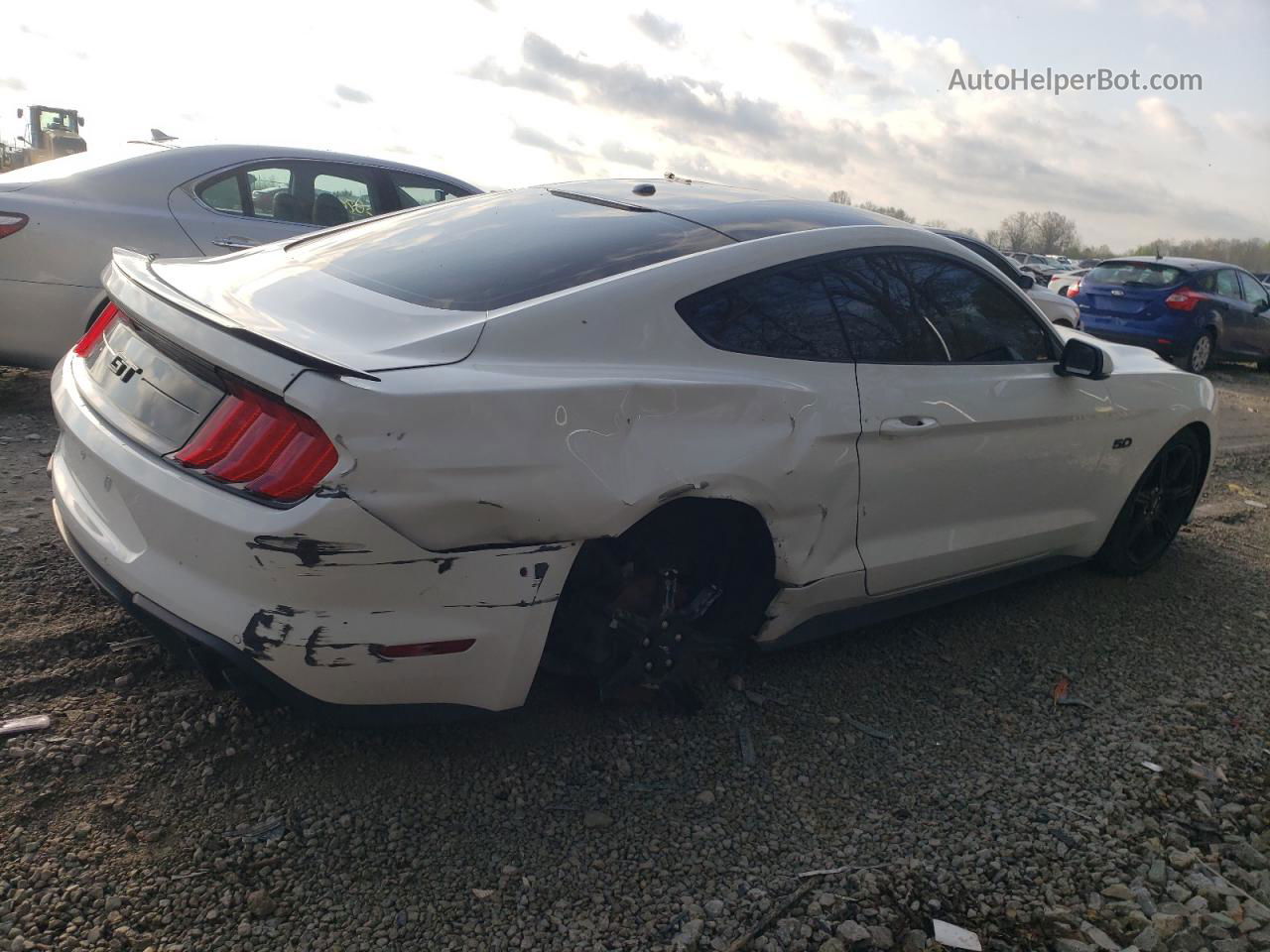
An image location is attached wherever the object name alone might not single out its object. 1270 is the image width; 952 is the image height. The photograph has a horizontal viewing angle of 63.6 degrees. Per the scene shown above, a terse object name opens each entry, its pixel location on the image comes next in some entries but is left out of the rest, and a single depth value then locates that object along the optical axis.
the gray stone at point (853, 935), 2.30
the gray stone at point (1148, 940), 2.43
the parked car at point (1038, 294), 10.25
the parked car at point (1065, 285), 14.91
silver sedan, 5.32
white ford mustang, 2.26
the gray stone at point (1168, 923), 2.48
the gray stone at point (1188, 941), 2.45
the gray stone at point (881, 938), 2.30
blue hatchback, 12.85
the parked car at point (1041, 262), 39.19
